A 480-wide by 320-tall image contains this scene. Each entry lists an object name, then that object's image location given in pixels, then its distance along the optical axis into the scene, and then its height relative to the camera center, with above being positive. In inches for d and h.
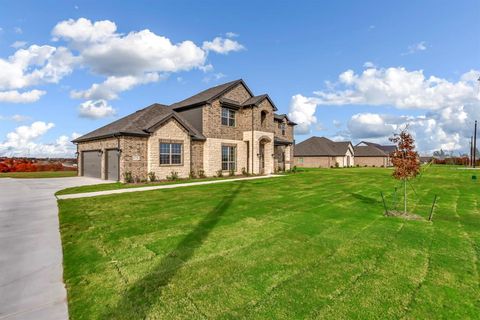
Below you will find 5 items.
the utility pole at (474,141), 2193.2 +151.9
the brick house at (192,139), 772.0 +71.7
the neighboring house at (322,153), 2276.1 +59.6
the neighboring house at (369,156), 2659.9 +34.6
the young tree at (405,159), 369.2 +0.6
